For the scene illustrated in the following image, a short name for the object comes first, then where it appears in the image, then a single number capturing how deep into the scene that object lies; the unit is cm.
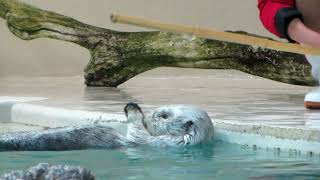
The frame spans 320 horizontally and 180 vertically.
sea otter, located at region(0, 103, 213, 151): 746
